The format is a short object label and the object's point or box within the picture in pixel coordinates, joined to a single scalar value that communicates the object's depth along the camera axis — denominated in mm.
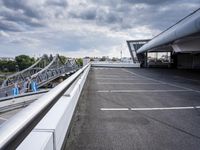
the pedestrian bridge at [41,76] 21039
